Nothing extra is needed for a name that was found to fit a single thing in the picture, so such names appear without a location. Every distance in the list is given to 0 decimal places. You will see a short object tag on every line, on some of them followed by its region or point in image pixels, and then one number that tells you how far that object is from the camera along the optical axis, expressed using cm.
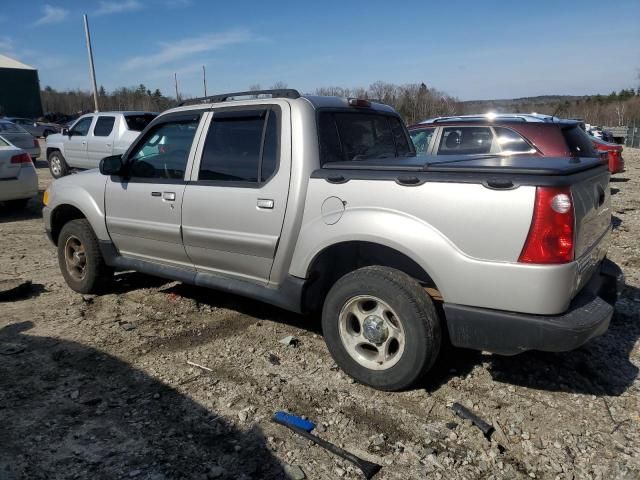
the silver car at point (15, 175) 932
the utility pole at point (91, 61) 2874
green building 6116
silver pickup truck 279
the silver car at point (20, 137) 1609
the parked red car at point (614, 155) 1152
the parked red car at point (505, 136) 671
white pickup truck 1325
